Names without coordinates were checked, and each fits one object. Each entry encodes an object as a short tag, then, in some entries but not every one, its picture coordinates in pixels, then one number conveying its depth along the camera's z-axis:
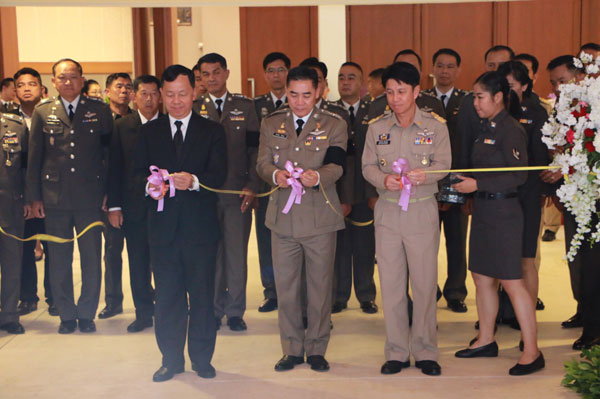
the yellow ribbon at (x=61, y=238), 5.12
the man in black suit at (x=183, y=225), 4.14
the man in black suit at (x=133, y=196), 5.12
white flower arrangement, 3.62
